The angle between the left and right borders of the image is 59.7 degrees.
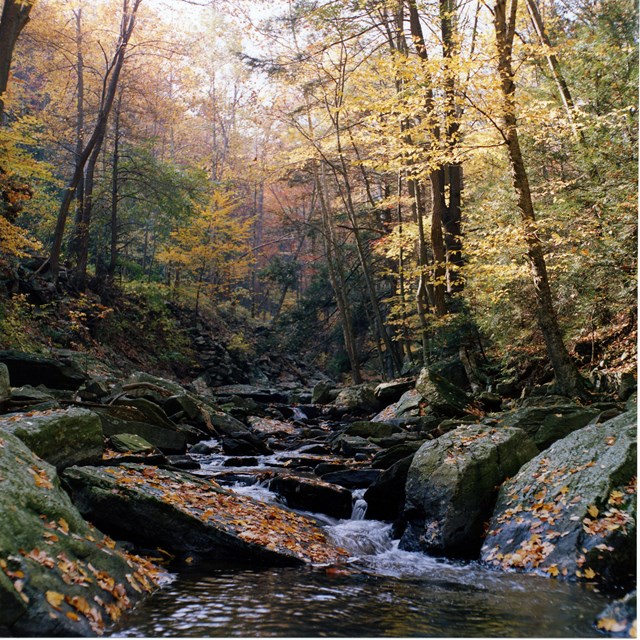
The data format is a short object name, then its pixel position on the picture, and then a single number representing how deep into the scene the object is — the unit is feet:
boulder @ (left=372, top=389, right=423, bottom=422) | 39.29
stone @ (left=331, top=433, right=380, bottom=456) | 31.27
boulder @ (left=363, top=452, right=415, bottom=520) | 22.33
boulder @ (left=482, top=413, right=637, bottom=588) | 14.69
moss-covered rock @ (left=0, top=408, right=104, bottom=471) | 17.75
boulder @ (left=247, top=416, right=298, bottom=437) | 39.81
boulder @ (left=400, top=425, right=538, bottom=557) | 18.81
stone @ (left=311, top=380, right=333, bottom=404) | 56.90
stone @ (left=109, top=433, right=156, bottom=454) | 24.50
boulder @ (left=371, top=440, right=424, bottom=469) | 26.55
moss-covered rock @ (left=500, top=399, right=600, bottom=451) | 23.20
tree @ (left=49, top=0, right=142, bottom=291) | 49.26
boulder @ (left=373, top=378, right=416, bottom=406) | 47.38
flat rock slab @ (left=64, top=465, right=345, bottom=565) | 16.43
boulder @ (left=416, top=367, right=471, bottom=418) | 36.17
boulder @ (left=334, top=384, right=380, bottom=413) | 49.49
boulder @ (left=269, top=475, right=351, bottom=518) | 22.26
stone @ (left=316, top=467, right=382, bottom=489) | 24.94
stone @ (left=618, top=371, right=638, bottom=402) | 27.76
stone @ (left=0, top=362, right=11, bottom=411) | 24.36
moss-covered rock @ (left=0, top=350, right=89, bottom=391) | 34.91
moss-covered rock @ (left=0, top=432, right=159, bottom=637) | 10.07
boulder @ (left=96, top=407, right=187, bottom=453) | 27.14
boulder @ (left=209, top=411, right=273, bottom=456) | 32.78
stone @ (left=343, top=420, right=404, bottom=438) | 35.09
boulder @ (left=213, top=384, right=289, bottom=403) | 59.98
